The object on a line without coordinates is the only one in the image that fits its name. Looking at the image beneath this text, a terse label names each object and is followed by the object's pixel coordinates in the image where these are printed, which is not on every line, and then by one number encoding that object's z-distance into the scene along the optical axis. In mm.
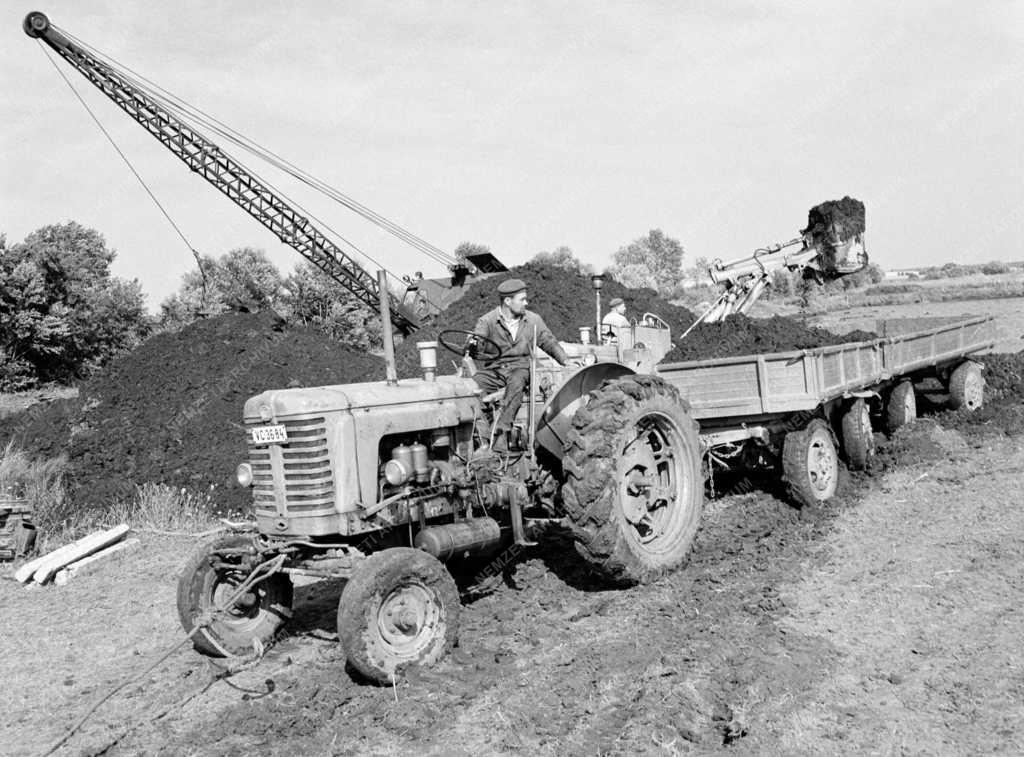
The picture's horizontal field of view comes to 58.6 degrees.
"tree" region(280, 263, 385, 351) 23688
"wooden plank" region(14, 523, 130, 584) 7637
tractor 4727
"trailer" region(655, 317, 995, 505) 7207
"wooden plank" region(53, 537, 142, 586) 7668
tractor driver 5855
